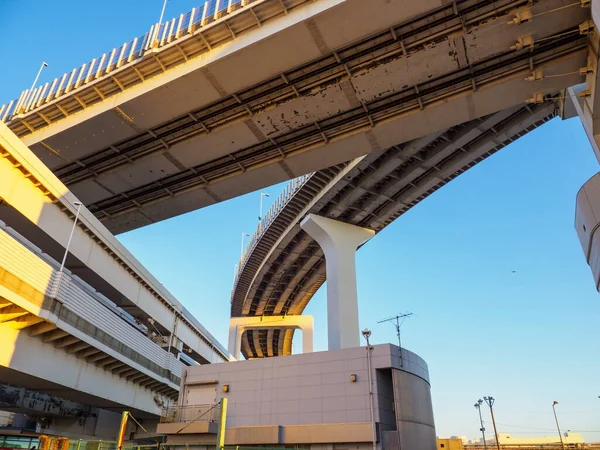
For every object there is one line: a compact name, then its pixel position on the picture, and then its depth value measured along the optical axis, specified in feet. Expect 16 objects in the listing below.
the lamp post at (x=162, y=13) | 70.02
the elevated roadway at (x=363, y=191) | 88.69
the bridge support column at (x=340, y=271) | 111.86
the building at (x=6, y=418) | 121.80
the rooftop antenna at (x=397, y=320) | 108.50
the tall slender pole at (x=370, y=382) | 70.64
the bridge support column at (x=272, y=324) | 199.72
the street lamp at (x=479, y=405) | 221.87
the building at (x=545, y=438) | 412.77
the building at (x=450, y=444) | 143.95
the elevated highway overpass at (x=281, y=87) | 55.31
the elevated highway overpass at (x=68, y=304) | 59.72
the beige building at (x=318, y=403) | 73.46
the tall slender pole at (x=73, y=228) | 71.67
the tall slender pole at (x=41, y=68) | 87.47
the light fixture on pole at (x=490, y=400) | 185.89
